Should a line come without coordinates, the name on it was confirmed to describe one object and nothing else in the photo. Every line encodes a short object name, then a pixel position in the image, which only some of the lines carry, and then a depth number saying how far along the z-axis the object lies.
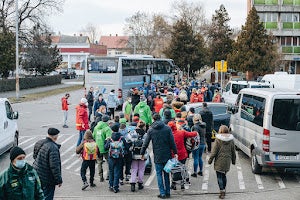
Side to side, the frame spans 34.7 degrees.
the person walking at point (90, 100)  23.48
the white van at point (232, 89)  27.12
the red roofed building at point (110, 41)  160.82
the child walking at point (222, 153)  10.30
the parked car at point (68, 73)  82.75
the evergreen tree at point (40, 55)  57.25
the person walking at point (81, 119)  15.48
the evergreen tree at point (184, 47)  57.62
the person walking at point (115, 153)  10.73
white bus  30.75
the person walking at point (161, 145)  10.23
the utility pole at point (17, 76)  37.71
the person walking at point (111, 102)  22.97
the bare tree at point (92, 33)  140.62
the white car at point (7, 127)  14.15
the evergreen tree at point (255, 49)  46.66
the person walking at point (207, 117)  14.48
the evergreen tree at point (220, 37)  61.88
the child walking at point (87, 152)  11.02
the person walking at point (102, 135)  11.51
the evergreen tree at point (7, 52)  46.47
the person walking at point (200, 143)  12.35
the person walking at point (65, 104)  21.64
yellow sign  29.85
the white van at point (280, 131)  11.93
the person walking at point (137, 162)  10.84
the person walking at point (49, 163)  8.16
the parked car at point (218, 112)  17.35
